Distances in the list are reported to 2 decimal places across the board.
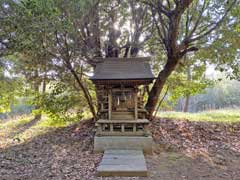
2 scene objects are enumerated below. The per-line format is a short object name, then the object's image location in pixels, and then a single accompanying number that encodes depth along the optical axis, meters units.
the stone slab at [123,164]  3.13
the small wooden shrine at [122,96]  4.43
